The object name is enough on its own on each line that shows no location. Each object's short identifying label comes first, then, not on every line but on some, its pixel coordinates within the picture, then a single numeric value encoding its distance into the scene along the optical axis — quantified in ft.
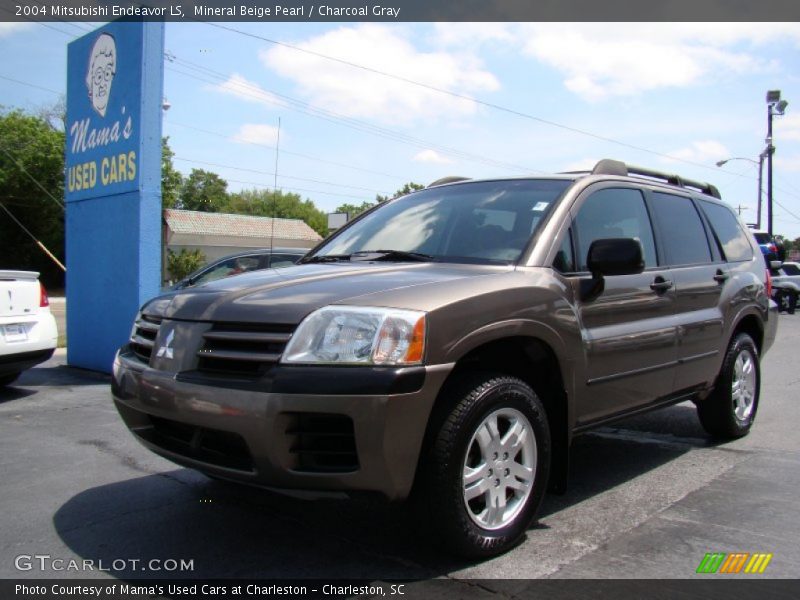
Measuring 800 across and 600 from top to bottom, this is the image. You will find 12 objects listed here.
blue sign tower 26.84
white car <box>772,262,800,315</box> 73.87
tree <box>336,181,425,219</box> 175.94
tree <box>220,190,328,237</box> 275.39
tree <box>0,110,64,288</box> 129.29
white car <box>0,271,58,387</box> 22.57
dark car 33.18
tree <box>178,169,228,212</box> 259.35
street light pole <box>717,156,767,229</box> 111.88
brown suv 8.98
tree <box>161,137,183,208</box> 150.71
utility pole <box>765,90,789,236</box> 104.58
